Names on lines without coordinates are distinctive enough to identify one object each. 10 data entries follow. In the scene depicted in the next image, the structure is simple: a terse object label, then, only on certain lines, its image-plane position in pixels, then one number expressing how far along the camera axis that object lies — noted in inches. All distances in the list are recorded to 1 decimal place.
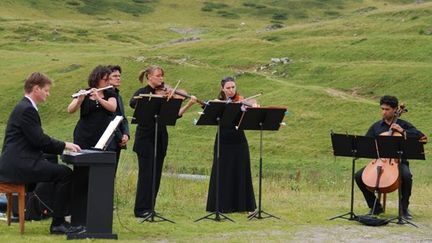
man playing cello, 575.8
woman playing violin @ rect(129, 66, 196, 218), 557.6
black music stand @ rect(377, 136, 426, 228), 542.6
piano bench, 471.8
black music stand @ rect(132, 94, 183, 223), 518.3
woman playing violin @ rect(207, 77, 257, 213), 594.9
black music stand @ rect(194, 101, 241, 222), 533.6
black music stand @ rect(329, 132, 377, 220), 559.8
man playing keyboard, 464.8
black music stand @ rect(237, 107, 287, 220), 543.2
